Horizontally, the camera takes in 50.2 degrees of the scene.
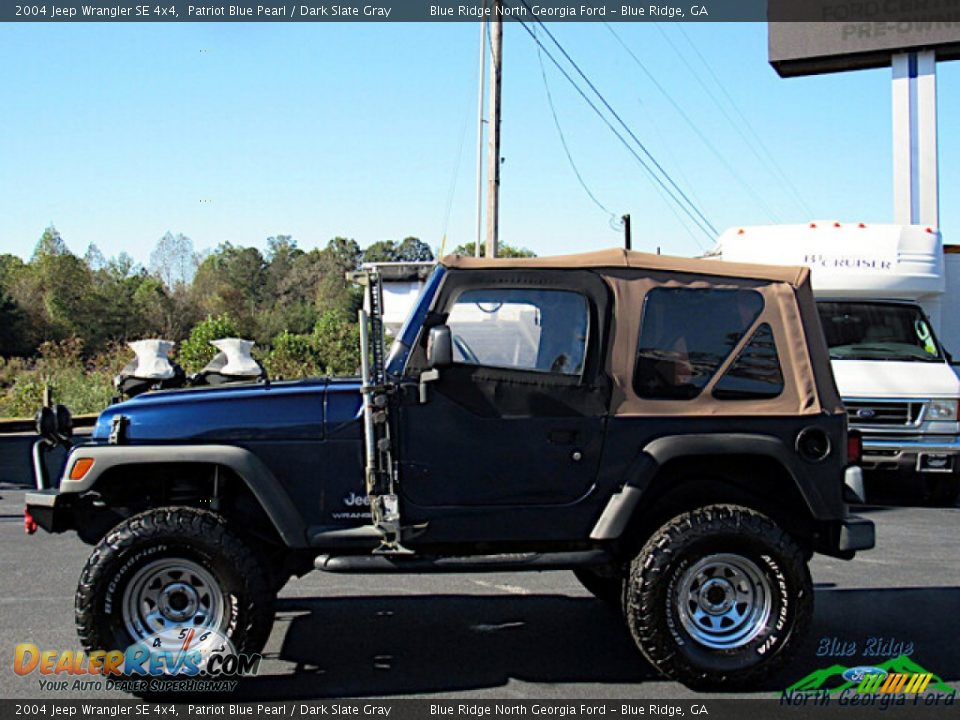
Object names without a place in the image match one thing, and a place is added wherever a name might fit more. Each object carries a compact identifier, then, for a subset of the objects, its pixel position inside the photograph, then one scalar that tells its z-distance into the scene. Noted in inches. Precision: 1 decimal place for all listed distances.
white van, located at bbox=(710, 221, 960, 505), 426.6
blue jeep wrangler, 199.3
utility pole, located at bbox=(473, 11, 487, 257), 813.9
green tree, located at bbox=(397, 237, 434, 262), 3686.0
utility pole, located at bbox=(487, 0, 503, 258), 776.3
